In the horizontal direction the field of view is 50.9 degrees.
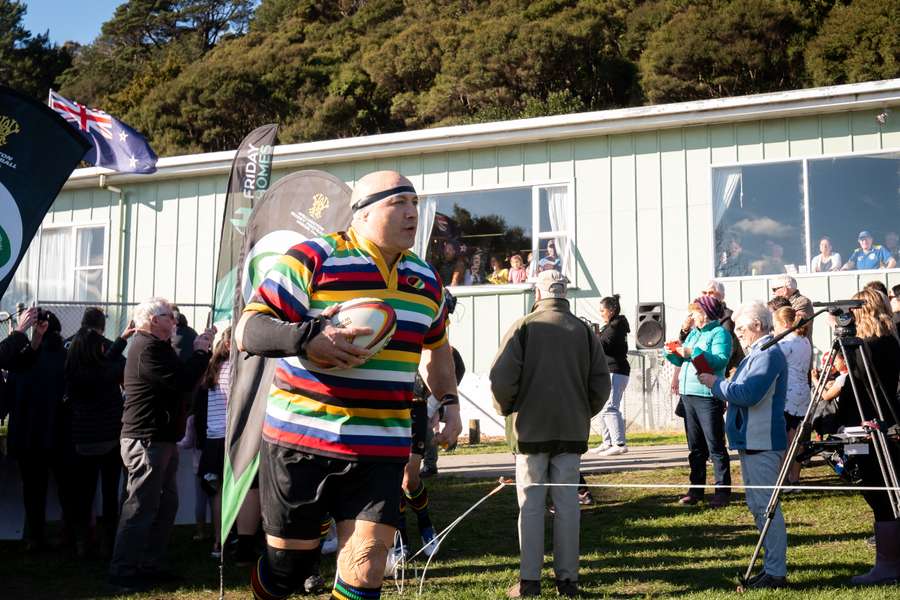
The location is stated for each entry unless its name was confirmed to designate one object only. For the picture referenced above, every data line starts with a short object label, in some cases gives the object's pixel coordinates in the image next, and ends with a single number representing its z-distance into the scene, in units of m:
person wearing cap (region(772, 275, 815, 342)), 8.57
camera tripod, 5.56
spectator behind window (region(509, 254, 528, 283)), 15.82
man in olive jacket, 6.18
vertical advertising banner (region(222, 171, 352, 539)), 5.98
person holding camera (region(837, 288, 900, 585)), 6.06
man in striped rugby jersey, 3.78
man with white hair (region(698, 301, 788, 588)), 6.04
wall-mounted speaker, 13.25
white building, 13.77
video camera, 5.52
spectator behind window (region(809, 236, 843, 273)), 13.72
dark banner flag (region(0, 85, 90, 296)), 5.89
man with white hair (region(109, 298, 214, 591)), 6.86
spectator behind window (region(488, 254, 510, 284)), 16.03
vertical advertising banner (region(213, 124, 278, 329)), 6.86
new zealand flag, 16.80
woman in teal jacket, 7.77
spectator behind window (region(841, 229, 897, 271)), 13.44
